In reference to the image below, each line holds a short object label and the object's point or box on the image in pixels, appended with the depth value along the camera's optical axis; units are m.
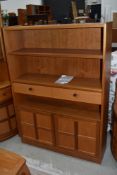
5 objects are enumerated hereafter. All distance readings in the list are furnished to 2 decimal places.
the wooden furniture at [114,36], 2.91
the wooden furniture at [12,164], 1.28
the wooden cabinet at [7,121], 2.23
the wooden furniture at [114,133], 1.79
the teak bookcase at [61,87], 1.75
